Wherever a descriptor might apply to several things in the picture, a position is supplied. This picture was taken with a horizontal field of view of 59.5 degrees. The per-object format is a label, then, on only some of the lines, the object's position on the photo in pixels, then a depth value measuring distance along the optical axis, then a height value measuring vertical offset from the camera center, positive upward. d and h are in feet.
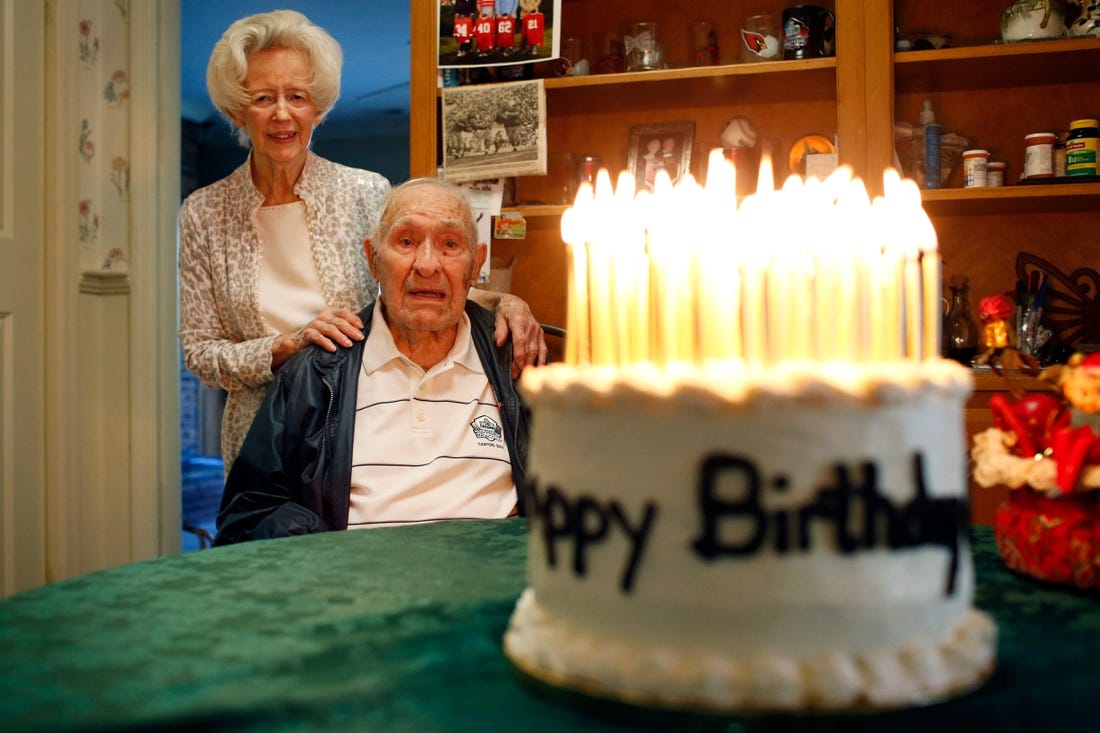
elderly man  5.66 -0.21
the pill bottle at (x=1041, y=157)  8.66 +1.98
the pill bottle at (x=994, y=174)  9.02 +1.91
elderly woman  7.06 +1.23
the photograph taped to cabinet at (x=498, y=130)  9.43 +2.46
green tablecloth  2.02 -0.69
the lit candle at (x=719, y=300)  2.46 +0.20
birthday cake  2.16 -0.38
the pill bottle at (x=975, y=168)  8.83 +1.91
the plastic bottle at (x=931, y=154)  8.97 +2.09
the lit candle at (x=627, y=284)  2.60 +0.25
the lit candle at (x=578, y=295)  2.66 +0.24
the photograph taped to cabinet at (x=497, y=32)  9.34 +3.42
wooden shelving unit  8.64 +2.73
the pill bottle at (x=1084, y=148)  8.45 +2.00
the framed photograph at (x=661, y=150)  9.84 +2.37
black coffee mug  8.92 +3.21
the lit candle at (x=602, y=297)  2.63 +0.23
